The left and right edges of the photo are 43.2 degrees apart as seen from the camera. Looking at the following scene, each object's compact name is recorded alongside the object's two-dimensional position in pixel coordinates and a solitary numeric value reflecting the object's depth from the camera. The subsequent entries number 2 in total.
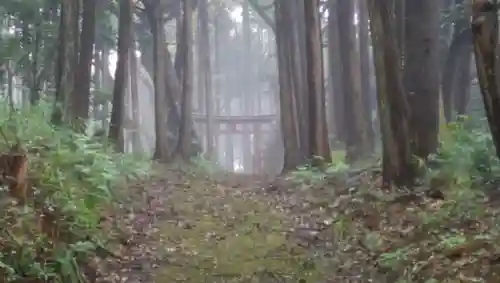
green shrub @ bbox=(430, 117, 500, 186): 7.24
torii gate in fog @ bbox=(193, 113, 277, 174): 35.91
